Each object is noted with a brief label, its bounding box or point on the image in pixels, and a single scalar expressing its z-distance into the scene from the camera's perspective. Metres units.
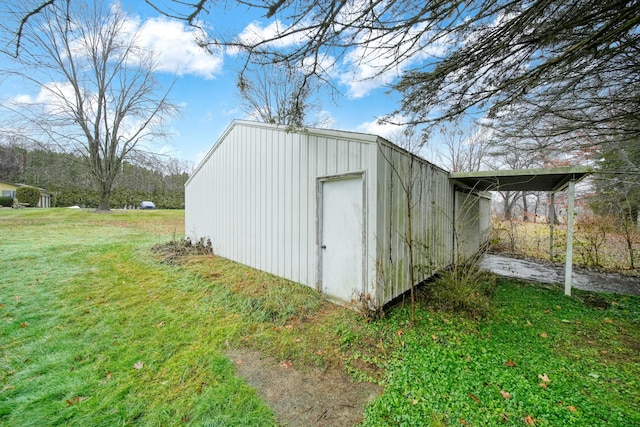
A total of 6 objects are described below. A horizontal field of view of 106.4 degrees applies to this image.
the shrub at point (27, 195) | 22.92
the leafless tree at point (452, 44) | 2.47
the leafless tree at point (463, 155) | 16.20
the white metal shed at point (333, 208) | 3.44
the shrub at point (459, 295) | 3.61
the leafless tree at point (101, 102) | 14.22
